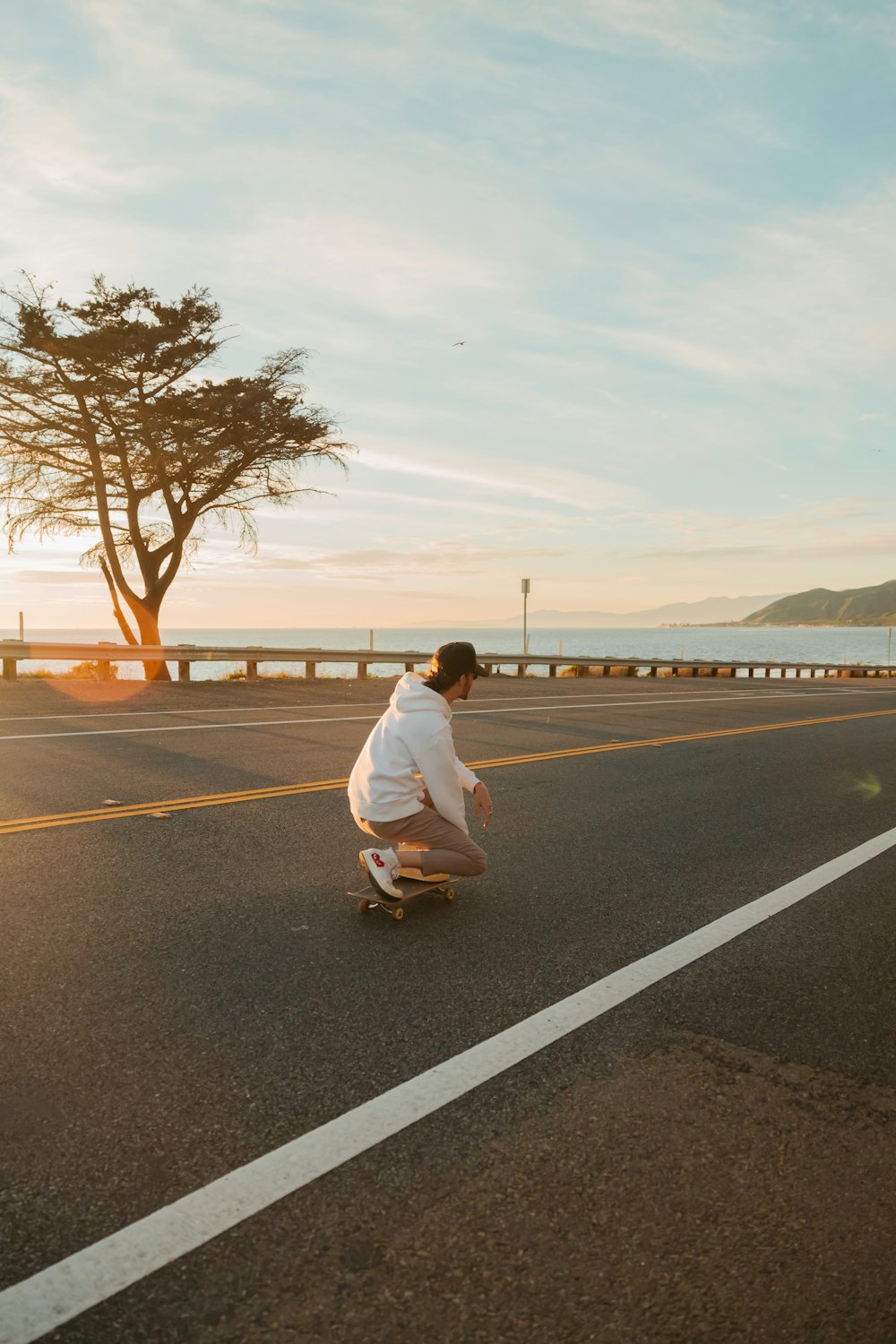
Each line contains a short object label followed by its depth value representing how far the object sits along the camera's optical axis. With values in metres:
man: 5.68
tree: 25.53
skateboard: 5.46
